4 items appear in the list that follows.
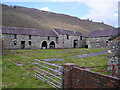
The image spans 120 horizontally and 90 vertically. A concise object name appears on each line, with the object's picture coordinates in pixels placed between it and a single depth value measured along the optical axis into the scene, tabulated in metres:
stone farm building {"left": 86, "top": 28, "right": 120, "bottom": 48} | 40.76
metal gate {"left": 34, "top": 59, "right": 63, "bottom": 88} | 6.21
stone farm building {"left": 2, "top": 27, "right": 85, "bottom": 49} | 34.72
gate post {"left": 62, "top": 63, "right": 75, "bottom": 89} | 5.00
